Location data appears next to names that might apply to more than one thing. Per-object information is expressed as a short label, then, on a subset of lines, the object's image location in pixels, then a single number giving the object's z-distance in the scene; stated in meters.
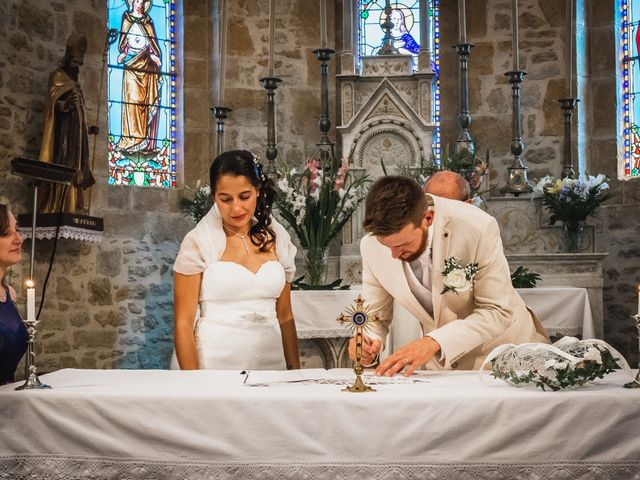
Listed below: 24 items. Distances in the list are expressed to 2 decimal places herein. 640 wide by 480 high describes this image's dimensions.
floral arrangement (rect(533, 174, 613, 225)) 7.73
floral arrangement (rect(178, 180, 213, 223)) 8.47
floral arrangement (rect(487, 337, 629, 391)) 2.97
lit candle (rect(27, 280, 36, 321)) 3.11
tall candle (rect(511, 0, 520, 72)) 7.87
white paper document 3.31
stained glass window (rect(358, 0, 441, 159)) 10.29
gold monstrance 3.04
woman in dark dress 3.67
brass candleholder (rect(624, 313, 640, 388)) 3.03
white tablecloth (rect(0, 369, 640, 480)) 2.84
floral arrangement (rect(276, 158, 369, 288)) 6.77
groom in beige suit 3.44
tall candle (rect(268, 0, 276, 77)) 7.90
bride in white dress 4.30
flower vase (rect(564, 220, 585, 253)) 7.91
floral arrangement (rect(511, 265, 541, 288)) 6.88
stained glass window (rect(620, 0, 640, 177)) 10.07
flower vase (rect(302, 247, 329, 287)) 6.73
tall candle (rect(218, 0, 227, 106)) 8.10
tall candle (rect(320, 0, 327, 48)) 8.19
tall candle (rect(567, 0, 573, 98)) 8.45
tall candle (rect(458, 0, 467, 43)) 8.10
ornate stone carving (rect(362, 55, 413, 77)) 9.14
